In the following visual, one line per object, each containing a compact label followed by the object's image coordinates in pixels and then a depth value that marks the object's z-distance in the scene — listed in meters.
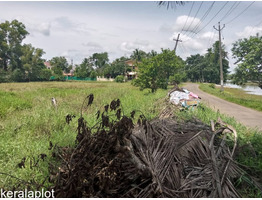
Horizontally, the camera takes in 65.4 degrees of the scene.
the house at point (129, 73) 59.81
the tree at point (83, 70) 57.08
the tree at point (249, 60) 15.36
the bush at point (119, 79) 47.84
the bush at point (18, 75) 43.36
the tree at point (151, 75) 20.68
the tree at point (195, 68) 62.06
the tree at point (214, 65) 55.58
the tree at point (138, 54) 62.75
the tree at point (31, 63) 46.51
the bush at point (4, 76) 41.30
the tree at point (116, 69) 58.88
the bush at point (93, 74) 56.65
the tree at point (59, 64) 49.82
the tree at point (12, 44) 44.41
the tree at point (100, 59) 70.81
